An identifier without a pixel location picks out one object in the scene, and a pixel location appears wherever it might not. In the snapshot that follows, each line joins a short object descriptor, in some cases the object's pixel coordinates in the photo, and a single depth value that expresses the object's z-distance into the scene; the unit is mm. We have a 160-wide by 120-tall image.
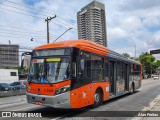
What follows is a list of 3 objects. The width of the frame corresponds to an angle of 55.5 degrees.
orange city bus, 6122
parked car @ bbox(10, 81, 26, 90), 18269
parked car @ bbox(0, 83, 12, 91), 18765
